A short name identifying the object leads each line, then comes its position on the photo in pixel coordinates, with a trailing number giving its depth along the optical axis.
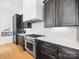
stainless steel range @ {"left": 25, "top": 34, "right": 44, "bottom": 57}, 1.55
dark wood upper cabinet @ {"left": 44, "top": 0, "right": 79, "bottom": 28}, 0.90
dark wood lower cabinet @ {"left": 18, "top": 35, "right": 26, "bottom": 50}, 2.26
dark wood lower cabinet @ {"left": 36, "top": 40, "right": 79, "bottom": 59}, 0.73
